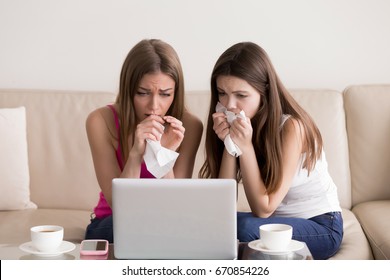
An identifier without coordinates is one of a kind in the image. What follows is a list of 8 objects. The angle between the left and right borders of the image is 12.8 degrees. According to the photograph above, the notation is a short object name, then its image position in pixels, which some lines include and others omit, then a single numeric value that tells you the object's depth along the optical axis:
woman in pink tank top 5.17
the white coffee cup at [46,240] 4.59
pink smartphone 4.59
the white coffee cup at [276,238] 4.59
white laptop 4.51
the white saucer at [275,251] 4.59
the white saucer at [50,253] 4.60
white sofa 5.85
